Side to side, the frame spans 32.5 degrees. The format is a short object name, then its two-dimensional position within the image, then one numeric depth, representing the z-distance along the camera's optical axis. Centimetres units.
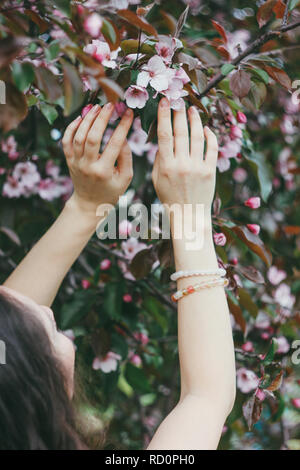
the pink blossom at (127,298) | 165
